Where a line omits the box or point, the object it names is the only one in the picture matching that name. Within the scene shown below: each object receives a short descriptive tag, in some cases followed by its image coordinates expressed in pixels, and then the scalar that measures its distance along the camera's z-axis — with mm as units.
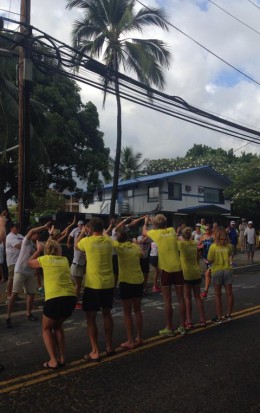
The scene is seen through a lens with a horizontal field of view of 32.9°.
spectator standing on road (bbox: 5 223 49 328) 8055
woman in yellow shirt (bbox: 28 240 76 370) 5324
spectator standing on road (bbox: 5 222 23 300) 9045
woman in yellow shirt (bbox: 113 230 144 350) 6129
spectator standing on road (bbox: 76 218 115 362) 5637
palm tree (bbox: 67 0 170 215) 19578
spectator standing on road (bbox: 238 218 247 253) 22473
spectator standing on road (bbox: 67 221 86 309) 9686
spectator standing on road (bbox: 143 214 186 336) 6695
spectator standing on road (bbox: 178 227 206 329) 7257
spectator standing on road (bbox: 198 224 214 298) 10302
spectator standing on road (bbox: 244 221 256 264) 17500
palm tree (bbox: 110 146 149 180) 43531
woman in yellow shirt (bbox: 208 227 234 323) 7633
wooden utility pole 10922
